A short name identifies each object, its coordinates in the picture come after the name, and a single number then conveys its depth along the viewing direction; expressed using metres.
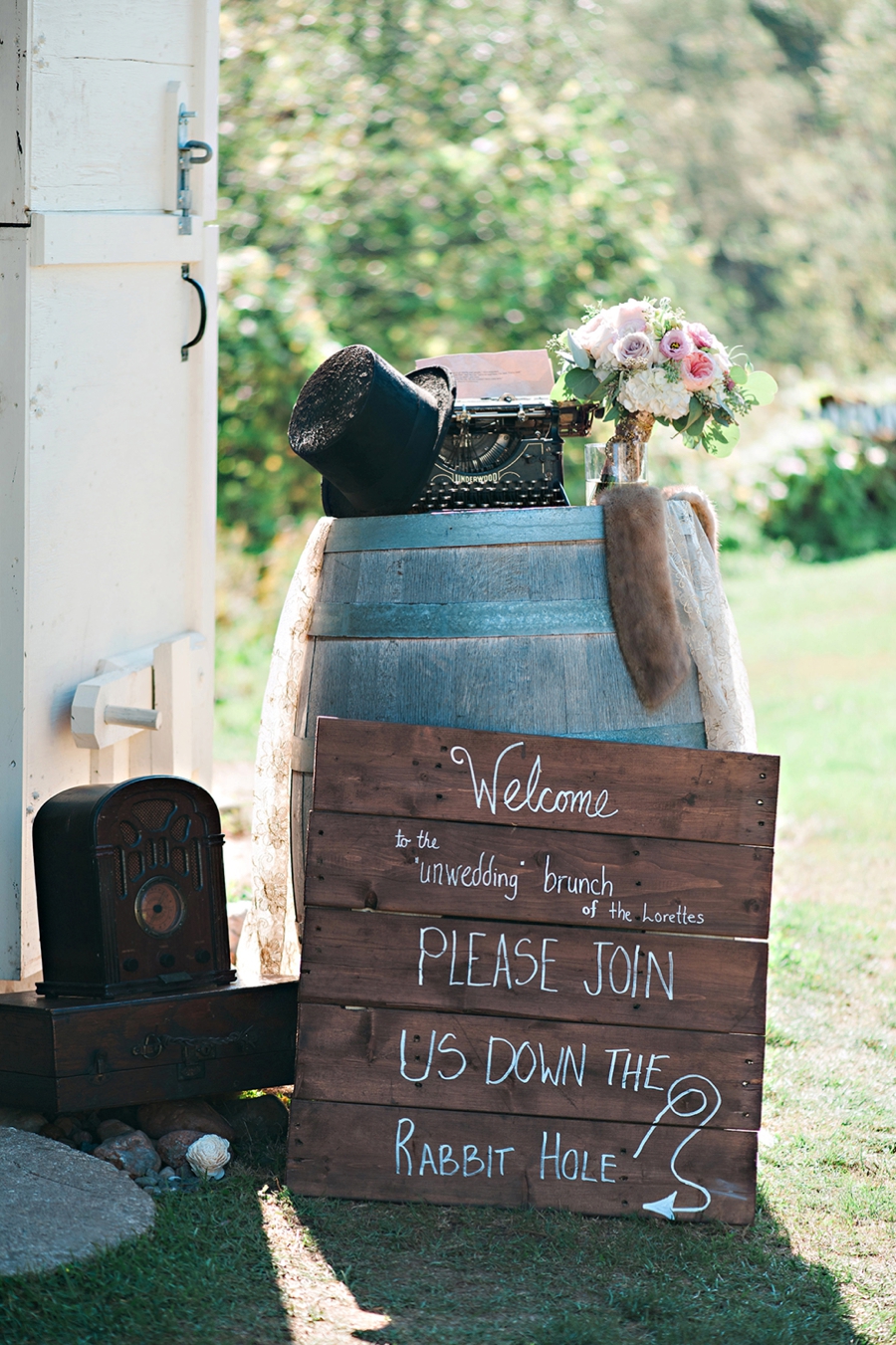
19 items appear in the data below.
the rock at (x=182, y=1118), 6.38
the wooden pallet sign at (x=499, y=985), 6.00
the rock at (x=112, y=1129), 6.31
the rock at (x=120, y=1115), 6.48
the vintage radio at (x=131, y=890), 6.19
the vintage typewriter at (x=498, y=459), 6.47
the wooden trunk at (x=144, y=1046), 5.97
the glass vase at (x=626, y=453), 6.52
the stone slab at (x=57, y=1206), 5.27
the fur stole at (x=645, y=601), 6.02
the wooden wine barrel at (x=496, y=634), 6.09
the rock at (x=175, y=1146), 6.21
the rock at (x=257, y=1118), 6.50
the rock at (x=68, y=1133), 6.26
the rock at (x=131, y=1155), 6.12
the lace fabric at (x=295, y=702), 6.21
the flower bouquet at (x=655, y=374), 6.37
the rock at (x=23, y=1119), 6.21
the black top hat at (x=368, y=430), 6.07
